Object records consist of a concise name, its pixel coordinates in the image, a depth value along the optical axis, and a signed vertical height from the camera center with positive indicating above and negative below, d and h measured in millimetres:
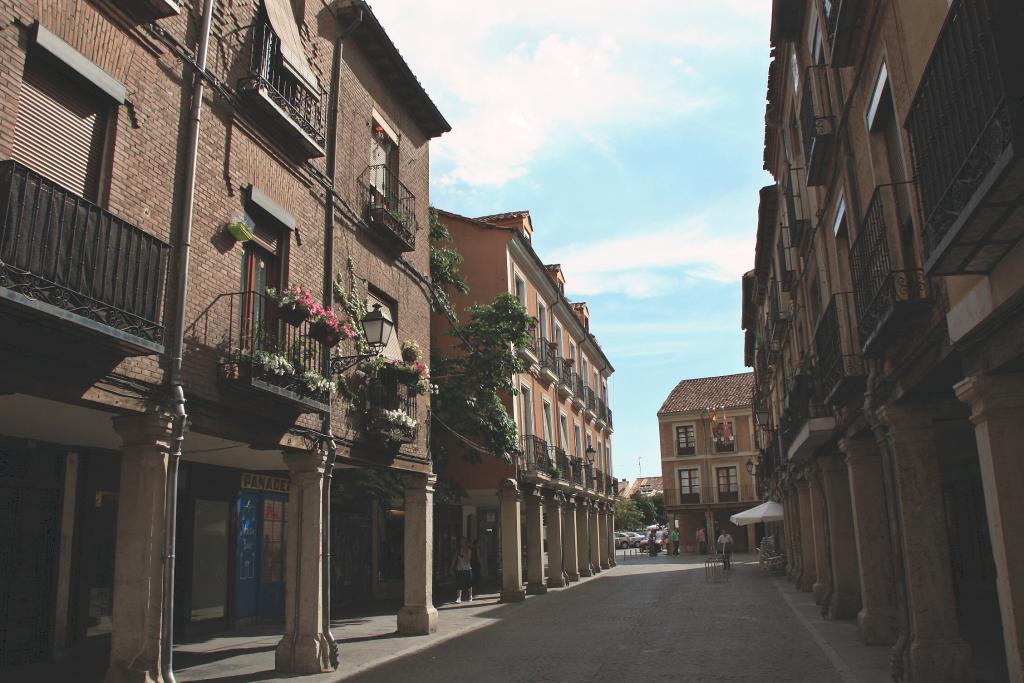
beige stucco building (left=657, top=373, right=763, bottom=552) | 56281 +3435
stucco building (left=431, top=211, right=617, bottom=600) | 22453 +2774
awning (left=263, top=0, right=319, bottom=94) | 10703 +6428
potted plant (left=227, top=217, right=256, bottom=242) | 9672 +3468
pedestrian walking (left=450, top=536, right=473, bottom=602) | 21781 -1311
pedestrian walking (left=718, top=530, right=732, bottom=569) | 32281 -1425
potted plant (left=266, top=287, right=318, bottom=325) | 9969 +2640
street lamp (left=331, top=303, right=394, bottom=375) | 11617 +2720
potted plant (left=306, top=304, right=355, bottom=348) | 10250 +2434
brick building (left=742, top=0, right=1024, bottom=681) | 5180 +1705
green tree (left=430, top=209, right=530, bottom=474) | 20094 +3579
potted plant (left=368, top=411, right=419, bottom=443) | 12992 +1520
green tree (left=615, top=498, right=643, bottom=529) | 85562 +6
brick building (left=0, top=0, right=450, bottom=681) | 7008 +2246
